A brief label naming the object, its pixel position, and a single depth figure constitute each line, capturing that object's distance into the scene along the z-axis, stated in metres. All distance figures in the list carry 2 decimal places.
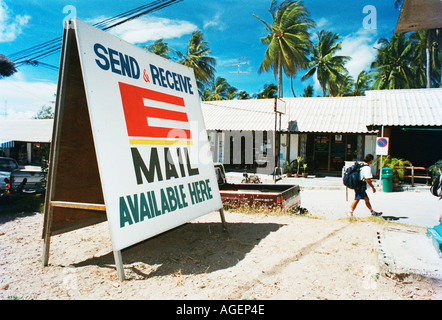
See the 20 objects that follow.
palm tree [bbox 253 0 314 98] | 27.00
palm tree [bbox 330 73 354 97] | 35.97
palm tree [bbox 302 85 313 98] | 35.59
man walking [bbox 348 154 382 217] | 7.11
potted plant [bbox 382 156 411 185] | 13.36
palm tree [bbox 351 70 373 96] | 41.12
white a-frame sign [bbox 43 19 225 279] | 3.00
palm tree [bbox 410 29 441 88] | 29.53
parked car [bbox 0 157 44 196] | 7.74
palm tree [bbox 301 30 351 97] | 35.66
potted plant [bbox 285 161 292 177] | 17.72
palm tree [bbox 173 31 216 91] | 29.03
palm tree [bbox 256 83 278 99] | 34.34
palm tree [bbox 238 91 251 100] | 37.67
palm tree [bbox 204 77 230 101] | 45.81
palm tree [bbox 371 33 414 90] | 35.56
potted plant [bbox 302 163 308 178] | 17.16
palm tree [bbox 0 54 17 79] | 14.20
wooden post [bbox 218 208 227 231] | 4.64
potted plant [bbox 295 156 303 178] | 17.53
